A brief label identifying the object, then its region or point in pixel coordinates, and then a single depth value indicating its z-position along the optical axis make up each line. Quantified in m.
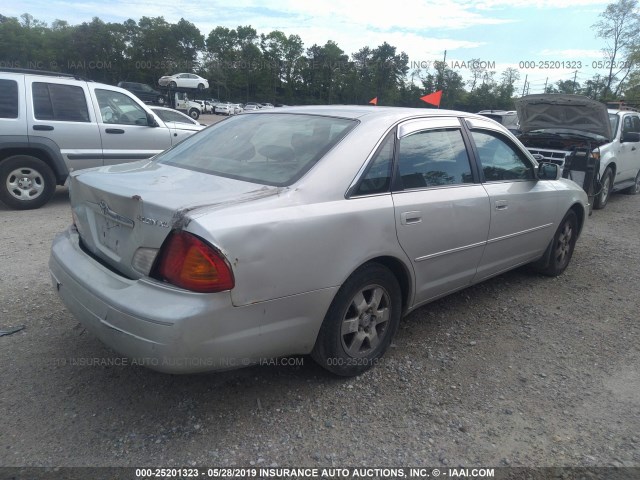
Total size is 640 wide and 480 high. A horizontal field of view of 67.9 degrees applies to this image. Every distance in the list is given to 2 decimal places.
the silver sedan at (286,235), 2.12
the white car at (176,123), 7.98
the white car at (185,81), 40.33
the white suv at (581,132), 7.59
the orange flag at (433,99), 8.03
